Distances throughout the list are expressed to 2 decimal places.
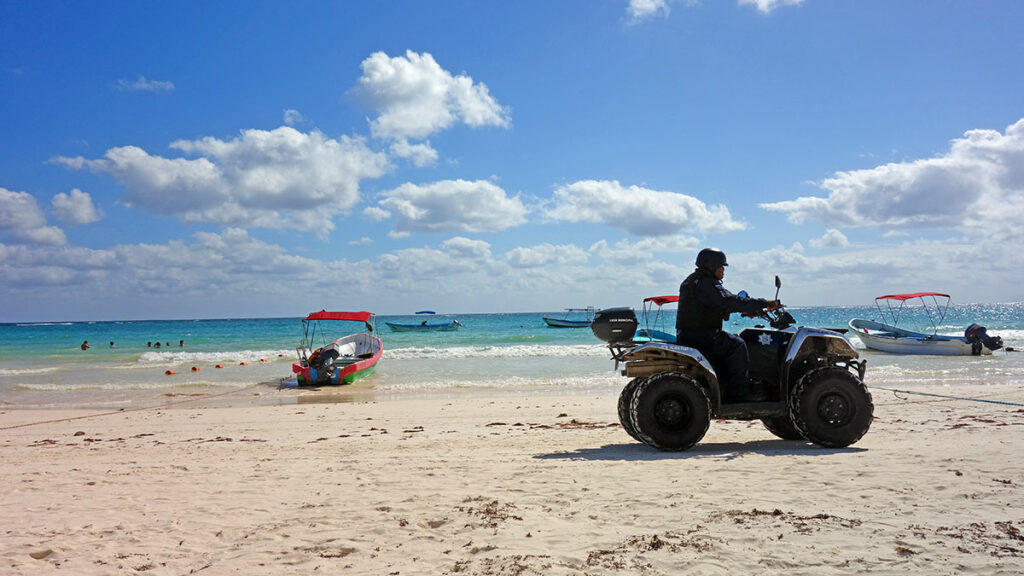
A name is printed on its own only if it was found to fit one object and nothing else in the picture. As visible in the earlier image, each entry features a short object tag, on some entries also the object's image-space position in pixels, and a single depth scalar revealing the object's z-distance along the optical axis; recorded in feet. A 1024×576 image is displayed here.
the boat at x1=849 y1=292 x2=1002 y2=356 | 84.94
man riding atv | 21.36
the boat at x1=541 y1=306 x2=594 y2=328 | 209.77
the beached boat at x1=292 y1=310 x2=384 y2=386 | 65.87
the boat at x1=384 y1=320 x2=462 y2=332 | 211.27
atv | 21.97
